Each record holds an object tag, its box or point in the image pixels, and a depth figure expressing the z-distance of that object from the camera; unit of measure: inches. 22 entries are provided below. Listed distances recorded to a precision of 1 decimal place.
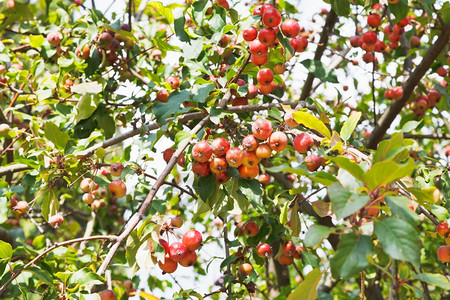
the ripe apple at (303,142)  47.1
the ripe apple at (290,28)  49.8
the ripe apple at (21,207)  54.4
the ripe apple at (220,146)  47.6
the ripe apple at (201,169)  48.3
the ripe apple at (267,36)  48.8
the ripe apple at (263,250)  55.6
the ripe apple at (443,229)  48.1
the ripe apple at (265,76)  51.1
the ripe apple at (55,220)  53.1
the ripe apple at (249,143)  47.4
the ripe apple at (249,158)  47.6
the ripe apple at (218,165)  47.5
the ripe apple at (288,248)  59.3
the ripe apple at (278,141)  47.0
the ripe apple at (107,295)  47.6
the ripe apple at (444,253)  48.9
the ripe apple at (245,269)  54.9
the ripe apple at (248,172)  48.2
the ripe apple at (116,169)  53.6
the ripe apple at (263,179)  63.1
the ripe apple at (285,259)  60.9
